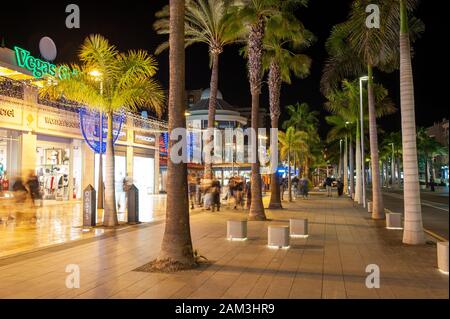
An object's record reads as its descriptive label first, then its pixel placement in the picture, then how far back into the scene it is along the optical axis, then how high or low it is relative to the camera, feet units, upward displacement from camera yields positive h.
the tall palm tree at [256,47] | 57.16 +18.52
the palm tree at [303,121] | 197.16 +27.21
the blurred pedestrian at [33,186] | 55.98 -0.04
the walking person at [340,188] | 132.78 -2.06
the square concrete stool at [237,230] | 40.42 -4.26
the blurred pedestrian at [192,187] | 85.87 -0.73
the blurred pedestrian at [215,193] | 76.18 -1.75
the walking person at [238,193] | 83.56 -1.95
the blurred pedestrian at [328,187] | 137.69 -1.81
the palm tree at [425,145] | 293.78 +22.83
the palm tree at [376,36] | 43.52 +14.36
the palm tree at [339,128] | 134.10 +16.01
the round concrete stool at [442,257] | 25.74 -4.53
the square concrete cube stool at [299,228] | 42.96 -4.44
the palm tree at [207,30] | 75.00 +26.46
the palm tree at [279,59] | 60.29 +20.05
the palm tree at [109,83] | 49.67 +11.31
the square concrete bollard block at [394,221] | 49.55 -4.50
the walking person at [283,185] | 115.94 -0.90
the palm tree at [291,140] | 142.51 +13.34
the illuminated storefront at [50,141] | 77.77 +9.14
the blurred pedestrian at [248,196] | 81.35 -2.47
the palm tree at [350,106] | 101.01 +18.09
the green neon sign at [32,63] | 79.71 +22.57
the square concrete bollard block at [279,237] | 35.94 -4.41
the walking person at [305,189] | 121.12 -2.02
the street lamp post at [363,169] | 85.20 +2.23
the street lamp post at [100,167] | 49.86 +2.55
